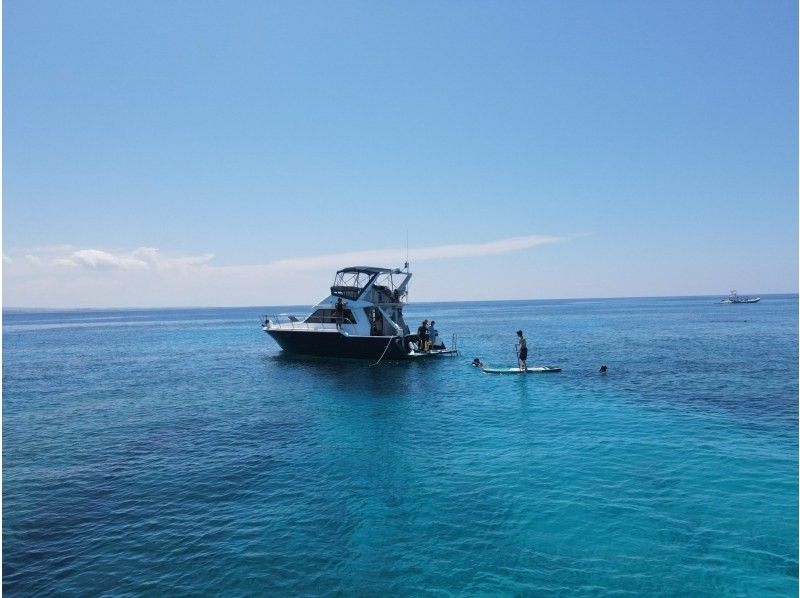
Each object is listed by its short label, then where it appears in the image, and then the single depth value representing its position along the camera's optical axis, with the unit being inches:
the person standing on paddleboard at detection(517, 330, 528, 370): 1391.5
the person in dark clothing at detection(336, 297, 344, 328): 1654.2
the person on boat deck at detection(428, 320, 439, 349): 1849.7
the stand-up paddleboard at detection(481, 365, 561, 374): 1414.5
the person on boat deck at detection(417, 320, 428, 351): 1796.3
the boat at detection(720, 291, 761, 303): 6850.4
